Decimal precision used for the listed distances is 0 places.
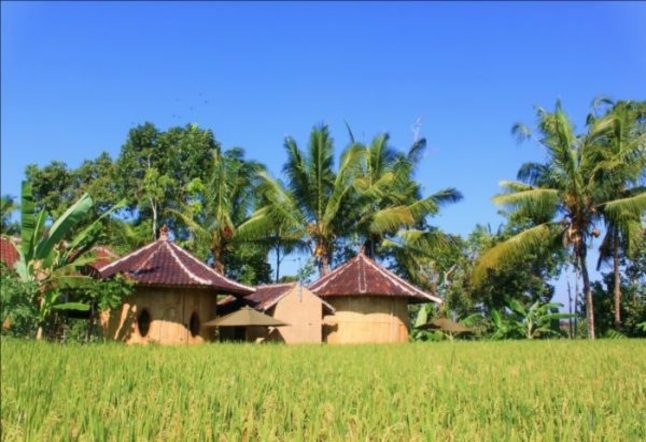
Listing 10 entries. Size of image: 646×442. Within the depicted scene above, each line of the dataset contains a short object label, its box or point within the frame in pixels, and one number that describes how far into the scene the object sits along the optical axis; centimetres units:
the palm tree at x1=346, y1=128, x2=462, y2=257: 2253
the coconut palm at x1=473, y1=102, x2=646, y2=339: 2058
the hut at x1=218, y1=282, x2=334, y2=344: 1902
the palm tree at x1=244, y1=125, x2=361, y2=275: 2234
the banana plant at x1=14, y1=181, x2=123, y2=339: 1395
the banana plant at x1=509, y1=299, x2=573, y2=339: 2275
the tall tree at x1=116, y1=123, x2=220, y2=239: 2681
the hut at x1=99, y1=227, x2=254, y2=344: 1647
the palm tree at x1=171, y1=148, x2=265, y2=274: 2352
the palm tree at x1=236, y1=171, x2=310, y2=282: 2255
